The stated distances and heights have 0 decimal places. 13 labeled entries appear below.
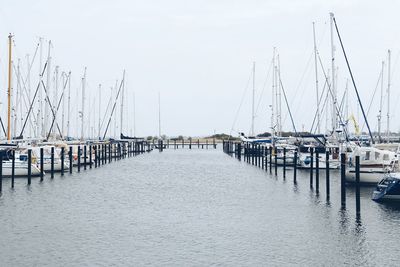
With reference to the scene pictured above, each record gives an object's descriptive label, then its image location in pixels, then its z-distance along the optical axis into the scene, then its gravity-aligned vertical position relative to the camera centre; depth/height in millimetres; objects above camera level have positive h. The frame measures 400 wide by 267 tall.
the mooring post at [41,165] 45334 -2289
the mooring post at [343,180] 30155 -2425
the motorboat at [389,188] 32438 -3083
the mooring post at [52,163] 48312 -2281
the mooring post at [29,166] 42225 -2175
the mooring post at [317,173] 37125 -2507
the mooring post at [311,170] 40188 -2414
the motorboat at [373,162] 41156 -1915
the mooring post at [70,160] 54038 -2271
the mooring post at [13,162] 40906 -1870
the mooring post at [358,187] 28109 -2576
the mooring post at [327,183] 34978 -2973
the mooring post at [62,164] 51906 -2493
